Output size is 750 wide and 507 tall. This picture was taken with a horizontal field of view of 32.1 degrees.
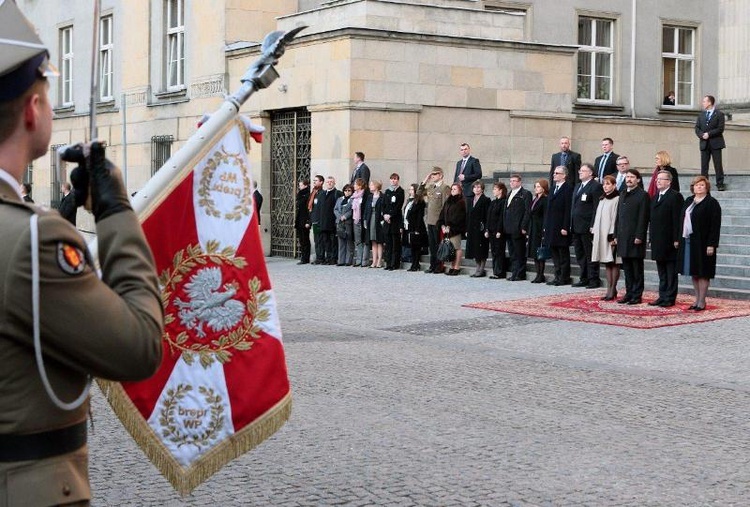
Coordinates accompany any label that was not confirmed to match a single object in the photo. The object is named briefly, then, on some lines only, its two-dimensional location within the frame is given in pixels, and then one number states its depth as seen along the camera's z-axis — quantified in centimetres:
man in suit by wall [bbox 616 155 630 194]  2038
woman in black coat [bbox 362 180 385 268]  2559
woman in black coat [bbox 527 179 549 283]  2217
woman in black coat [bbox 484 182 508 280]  2292
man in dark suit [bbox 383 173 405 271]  2522
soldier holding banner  248
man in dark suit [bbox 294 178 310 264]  2792
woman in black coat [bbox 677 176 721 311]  1761
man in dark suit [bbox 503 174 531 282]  2247
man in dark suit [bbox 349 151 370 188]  2678
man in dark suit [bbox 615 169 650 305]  1852
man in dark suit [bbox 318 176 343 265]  2688
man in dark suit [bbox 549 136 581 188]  2397
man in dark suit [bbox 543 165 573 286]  2153
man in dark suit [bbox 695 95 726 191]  2475
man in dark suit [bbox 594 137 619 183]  2292
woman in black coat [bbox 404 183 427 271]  2505
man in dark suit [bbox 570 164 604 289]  2091
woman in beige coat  1916
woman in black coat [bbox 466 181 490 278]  2355
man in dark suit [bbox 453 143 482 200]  2557
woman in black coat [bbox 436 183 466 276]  2403
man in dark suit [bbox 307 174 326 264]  2717
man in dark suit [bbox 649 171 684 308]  1800
